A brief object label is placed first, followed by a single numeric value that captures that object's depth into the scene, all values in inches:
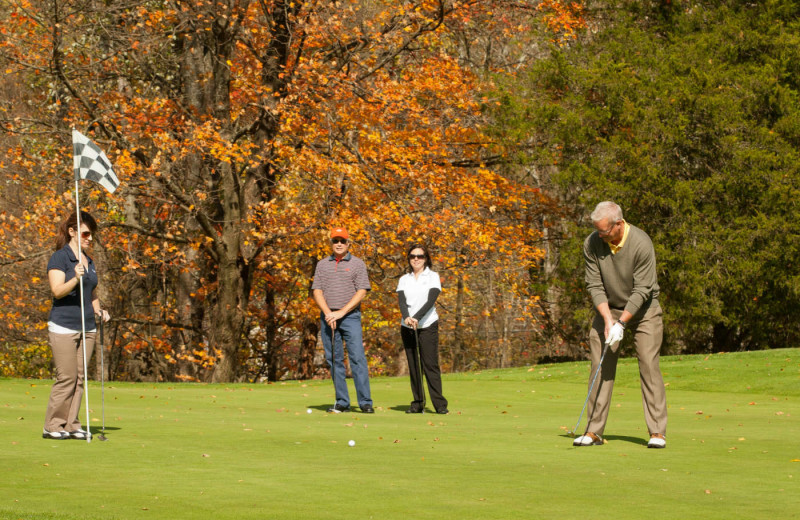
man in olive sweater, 670.5
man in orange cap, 928.3
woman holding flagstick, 709.9
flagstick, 688.4
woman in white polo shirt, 924.6
